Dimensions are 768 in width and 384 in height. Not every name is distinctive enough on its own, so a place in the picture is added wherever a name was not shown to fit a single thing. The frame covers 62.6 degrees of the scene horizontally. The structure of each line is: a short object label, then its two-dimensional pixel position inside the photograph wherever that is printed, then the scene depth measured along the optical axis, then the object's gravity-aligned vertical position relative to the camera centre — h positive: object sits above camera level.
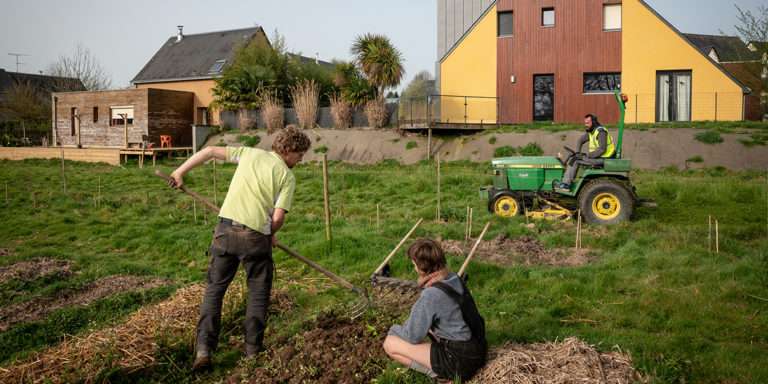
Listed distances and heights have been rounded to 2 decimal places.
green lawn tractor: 10.89 -0.48
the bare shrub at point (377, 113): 24.66 +1.99
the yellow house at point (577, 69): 24.19 +3.82
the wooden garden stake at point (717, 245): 7.96 -1.04
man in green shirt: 4.89 -0.45
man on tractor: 10.93 +0.23
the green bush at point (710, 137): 18.92 +0.83
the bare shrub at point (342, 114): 25.47 +2.02
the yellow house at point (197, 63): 35.94 +6.20
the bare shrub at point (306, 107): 25.98 +2.34
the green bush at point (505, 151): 20.52 +0.43
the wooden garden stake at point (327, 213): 8.84 -0.69
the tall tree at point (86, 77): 48.47 +6.66
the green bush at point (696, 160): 18.42 +0.13
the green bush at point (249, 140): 25.66 +0.98
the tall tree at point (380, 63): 29.89 +4.82
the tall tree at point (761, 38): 26.39 +5.35
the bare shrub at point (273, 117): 26.48 +1.97
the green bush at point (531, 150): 20.33 +0.46
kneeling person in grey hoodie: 4.15 -1.06
